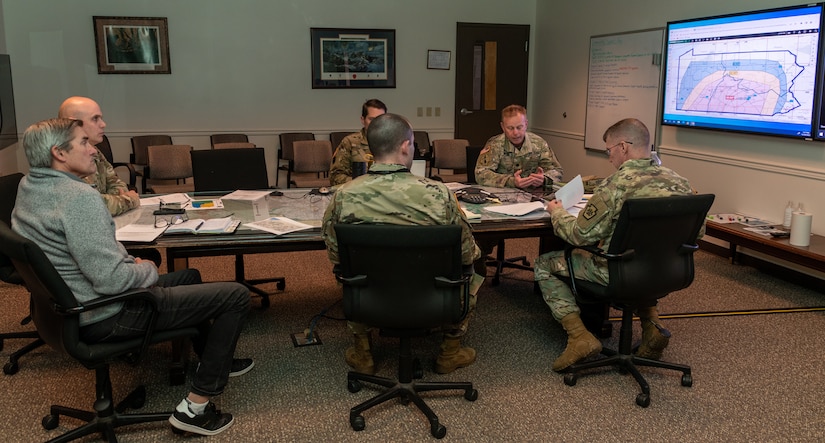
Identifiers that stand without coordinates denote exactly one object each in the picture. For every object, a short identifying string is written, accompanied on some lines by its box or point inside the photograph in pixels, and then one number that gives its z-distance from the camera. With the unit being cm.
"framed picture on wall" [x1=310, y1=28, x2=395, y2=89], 707
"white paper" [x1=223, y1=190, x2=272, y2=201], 373
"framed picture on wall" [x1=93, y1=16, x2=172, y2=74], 652
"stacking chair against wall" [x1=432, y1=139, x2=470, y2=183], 634
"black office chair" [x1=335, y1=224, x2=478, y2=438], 226
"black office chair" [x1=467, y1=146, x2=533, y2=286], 439
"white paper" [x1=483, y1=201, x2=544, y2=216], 329
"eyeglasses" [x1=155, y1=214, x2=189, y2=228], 302
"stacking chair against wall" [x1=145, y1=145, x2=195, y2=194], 566
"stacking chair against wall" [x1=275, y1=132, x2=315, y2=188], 704
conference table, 283
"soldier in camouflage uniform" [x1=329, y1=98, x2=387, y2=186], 419
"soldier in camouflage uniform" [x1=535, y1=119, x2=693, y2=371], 277
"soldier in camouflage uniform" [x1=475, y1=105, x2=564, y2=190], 418
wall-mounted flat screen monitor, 415
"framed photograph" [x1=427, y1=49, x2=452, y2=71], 739
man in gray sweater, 212
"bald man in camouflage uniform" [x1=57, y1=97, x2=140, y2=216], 347
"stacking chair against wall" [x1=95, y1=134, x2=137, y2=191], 600
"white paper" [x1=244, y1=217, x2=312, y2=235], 293
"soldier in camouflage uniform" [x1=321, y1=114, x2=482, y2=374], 248
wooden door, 750
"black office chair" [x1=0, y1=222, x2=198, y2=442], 203
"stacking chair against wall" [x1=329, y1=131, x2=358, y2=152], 713
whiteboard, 561
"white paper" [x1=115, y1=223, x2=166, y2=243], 277
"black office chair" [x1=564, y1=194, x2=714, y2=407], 258
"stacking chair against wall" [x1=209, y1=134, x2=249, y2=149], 684
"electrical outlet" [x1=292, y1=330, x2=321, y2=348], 336
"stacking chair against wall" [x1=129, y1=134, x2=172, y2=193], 655
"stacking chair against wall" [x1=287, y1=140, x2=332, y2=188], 608
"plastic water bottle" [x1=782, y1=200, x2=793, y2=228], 437
